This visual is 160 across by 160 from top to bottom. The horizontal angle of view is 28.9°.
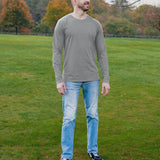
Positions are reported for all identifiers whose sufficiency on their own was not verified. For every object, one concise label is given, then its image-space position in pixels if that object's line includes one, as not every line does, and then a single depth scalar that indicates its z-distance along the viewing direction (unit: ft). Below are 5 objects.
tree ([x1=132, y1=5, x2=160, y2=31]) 169.51
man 12.32
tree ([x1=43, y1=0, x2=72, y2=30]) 264.93
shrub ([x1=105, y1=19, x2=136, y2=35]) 278.05
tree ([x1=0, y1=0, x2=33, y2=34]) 269.64
